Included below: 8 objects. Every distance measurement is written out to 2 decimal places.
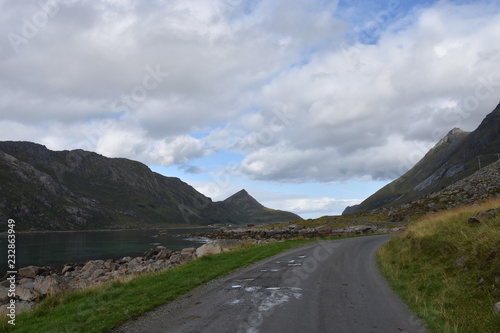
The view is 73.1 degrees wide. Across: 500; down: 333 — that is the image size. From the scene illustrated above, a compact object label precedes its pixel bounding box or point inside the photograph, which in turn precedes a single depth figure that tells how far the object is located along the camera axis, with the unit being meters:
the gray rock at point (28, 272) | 36.03
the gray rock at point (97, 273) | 32.58
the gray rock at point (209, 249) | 34.22
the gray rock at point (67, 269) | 39.12
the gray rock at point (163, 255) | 46.01
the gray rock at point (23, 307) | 16.37
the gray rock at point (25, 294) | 20.48
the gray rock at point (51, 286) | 18.64
